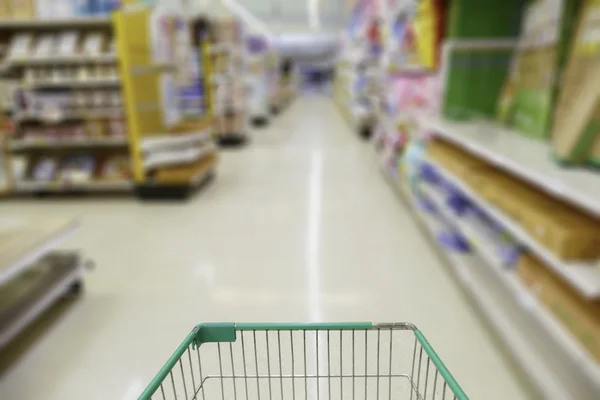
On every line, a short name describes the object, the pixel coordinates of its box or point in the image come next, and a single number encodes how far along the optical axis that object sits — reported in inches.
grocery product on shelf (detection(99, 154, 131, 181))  194.2
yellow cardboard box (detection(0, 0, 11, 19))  182.1
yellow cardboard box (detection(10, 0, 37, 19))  181.2
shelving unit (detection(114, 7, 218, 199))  174.7
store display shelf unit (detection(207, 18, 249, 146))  305.9
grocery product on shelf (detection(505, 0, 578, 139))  97.7
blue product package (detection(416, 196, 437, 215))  147.5
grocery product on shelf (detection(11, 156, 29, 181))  195.2
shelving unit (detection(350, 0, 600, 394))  66.1
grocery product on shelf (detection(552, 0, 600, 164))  71.7
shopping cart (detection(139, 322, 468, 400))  39.9
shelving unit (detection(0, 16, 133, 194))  182.5
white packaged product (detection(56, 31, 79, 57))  181.3
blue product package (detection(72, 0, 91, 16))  180.1
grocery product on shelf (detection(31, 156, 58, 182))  193.8
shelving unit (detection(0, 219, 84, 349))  85.8
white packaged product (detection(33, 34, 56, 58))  181.8
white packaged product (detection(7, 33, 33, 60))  181.3
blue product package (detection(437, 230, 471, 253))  120.3
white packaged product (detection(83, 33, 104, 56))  180.7
